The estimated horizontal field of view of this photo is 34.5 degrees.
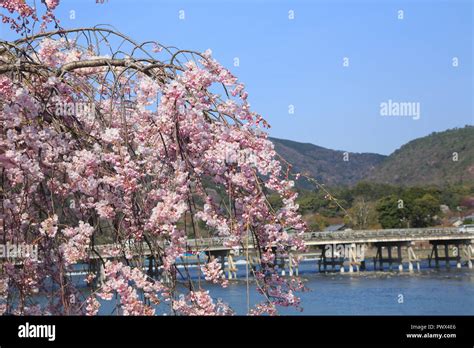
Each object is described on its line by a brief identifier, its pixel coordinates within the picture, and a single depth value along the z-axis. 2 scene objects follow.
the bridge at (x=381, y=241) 43.66
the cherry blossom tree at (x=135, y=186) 2.98
